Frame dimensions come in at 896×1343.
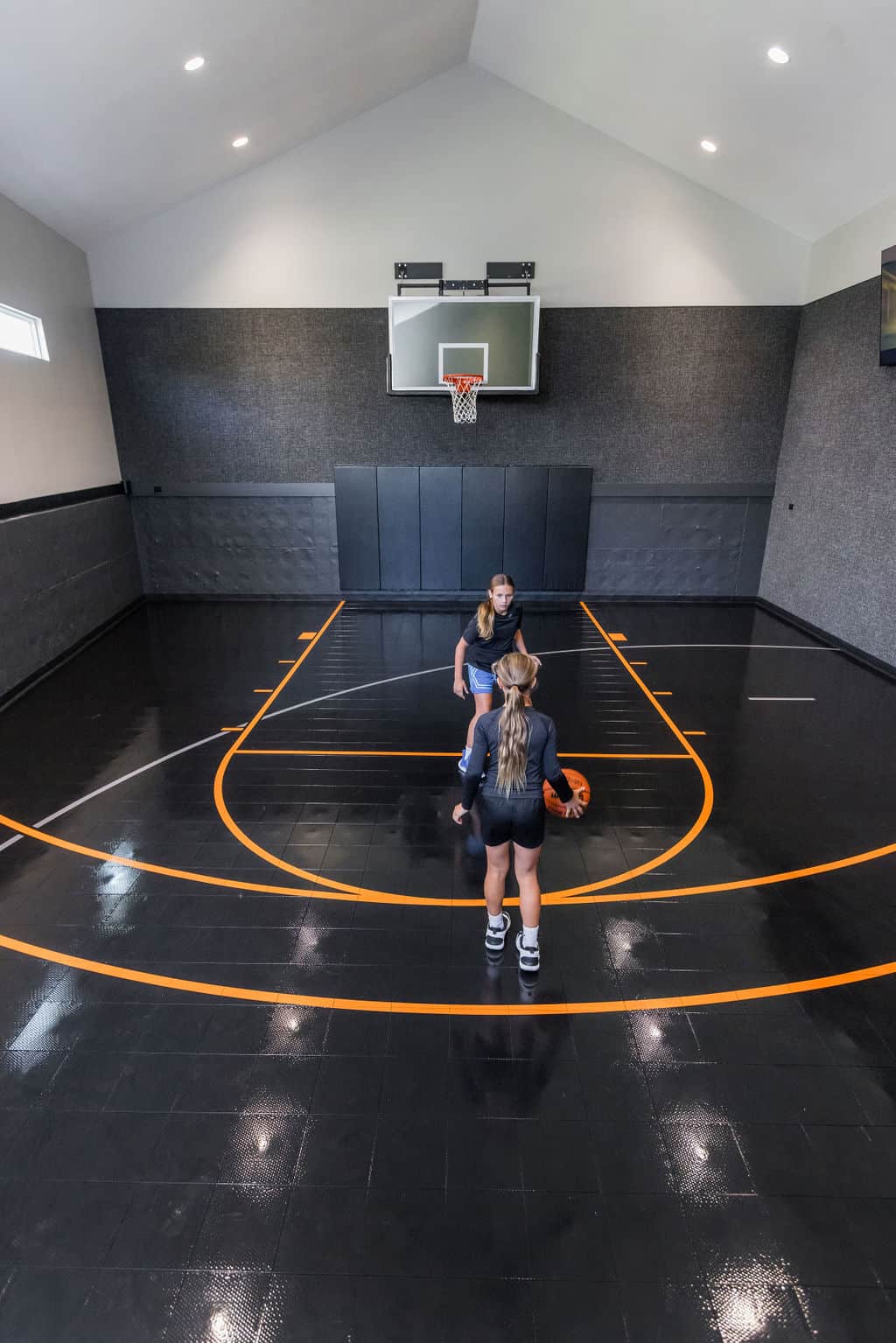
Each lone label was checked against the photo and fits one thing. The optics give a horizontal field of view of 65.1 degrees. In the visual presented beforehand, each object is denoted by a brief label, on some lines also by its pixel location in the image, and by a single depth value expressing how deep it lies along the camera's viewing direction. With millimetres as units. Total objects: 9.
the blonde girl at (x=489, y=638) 4887
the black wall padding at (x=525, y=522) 10805
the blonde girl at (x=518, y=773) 3148
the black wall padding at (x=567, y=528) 10828
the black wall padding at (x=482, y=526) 10773
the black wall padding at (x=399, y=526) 10820
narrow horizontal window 7922
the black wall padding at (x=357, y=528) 10867
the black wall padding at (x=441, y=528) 10789
